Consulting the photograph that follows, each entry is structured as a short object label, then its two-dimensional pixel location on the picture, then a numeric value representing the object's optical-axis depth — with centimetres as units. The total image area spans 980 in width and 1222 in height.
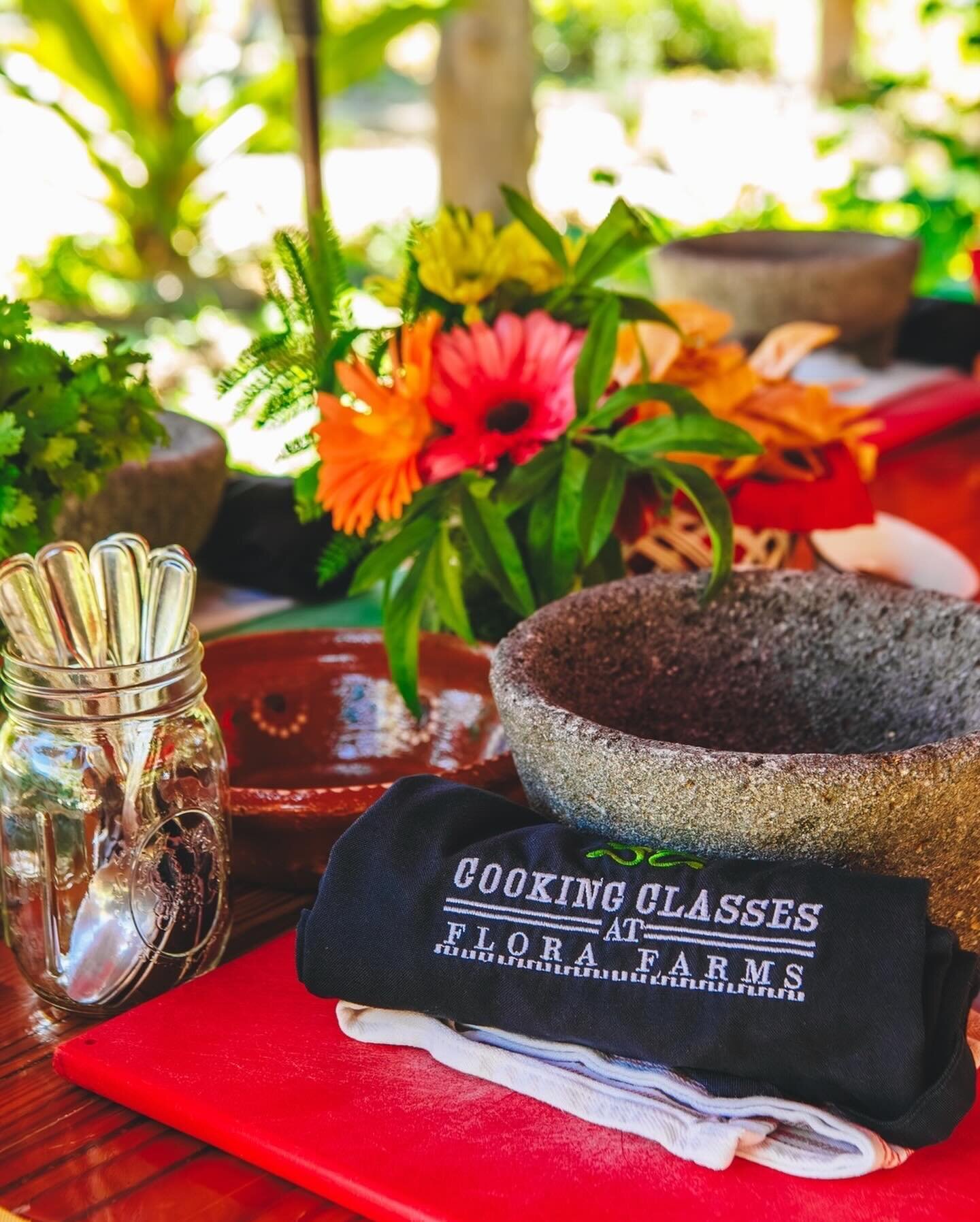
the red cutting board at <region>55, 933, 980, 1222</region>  47
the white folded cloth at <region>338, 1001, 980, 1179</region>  47
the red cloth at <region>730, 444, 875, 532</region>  84
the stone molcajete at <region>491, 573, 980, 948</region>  51
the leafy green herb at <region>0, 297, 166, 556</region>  64
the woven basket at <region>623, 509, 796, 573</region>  89
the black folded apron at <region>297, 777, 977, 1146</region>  47
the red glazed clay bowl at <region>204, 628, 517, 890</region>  78
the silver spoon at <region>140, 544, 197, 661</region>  59
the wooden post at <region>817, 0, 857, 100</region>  486
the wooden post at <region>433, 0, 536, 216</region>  370
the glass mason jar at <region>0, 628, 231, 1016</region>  57
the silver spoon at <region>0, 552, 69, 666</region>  58
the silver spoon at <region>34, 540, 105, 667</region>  59
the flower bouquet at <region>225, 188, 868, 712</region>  71
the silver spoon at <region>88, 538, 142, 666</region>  60
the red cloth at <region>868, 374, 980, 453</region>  146
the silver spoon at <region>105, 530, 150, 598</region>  60
